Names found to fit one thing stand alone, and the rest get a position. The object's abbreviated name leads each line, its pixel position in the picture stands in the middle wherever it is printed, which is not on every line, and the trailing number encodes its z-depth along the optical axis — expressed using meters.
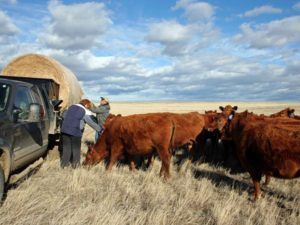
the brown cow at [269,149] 4.04
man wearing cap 8.45
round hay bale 8.19
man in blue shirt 5.90
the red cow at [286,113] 8.71
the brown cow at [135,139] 5.83
